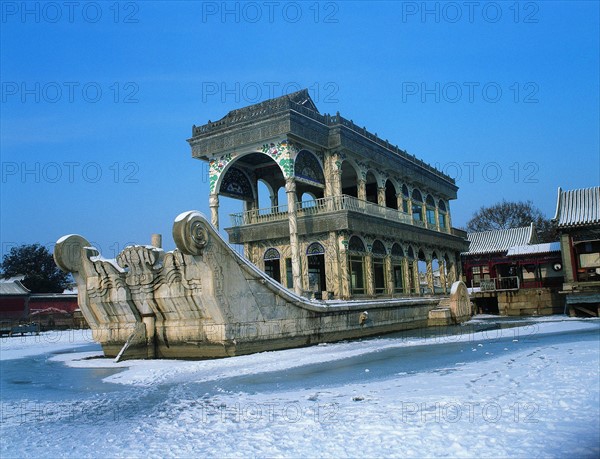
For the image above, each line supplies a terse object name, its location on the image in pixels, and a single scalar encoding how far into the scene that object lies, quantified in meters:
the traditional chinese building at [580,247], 21.78
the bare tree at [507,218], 46.53
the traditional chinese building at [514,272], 26.89
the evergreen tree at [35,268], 39.22
